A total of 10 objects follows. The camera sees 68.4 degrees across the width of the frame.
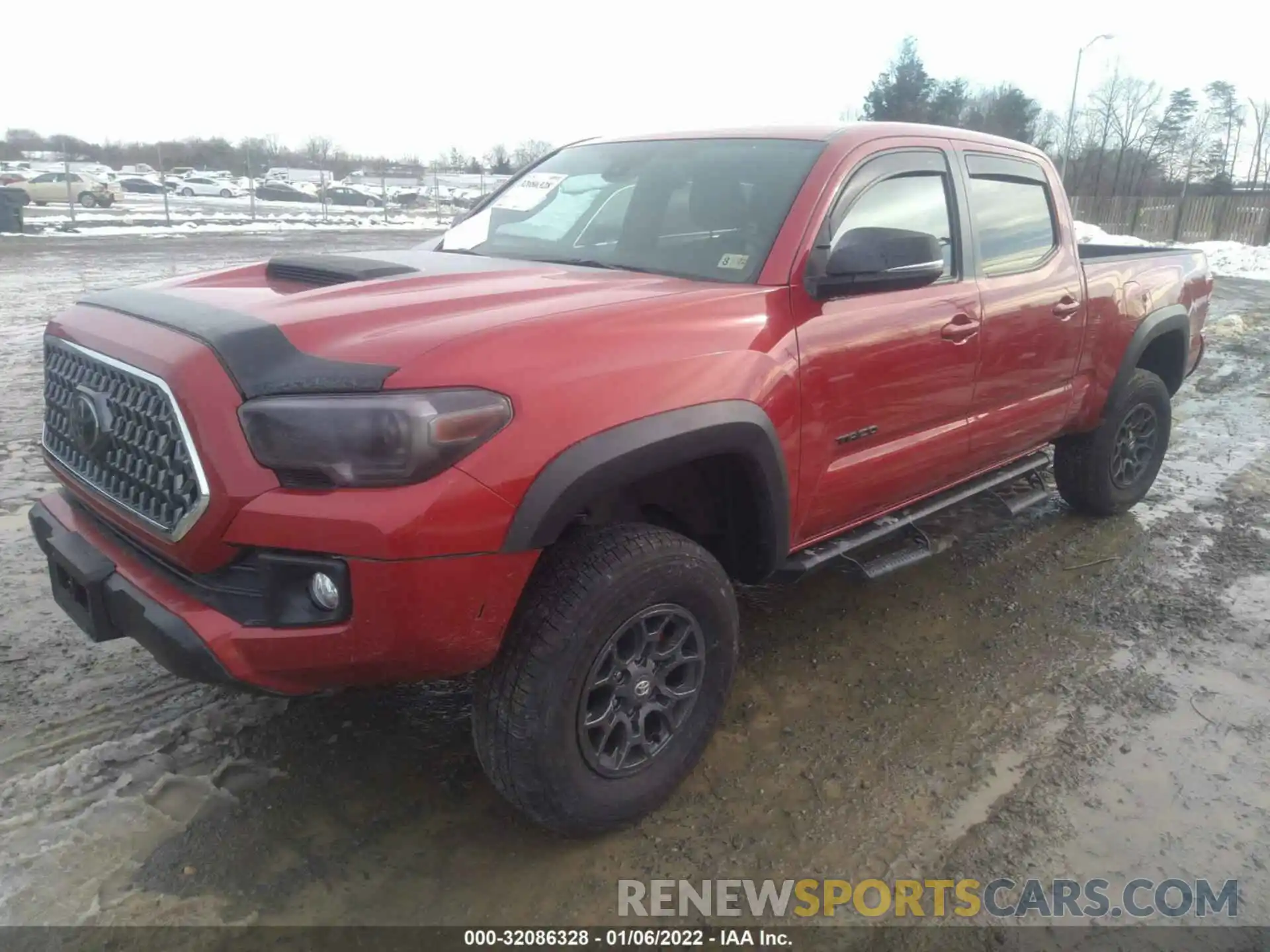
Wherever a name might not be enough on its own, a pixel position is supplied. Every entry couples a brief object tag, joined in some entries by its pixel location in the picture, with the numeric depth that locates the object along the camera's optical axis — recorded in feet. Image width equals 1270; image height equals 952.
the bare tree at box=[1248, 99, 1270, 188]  170.71
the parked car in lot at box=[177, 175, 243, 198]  130.21
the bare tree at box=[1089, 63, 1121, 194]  175.01
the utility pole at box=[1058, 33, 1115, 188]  91.11
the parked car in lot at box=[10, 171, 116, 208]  99.35
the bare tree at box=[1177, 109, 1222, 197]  169.42
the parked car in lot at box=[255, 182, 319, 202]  127.54
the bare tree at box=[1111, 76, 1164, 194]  175.32
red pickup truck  6.76
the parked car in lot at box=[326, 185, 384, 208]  127.03
